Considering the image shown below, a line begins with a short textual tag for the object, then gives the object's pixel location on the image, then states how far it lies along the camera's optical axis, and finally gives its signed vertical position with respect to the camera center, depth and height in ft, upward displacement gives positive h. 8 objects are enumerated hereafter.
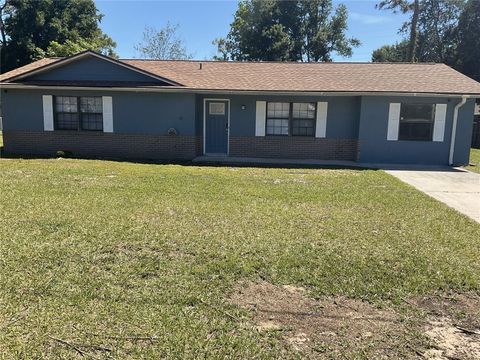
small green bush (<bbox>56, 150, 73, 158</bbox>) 49.57 -4.65
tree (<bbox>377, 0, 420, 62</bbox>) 92.63 +26.64
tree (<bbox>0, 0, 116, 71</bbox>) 110.22 +23.12
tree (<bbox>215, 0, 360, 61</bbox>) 118.93 +26.13
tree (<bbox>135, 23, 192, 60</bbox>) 138.21 +22.04
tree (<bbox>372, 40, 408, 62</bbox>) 133.08 +24.34
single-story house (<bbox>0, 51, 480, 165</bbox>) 48.52 +0.37
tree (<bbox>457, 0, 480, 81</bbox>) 106.52 +21.95
